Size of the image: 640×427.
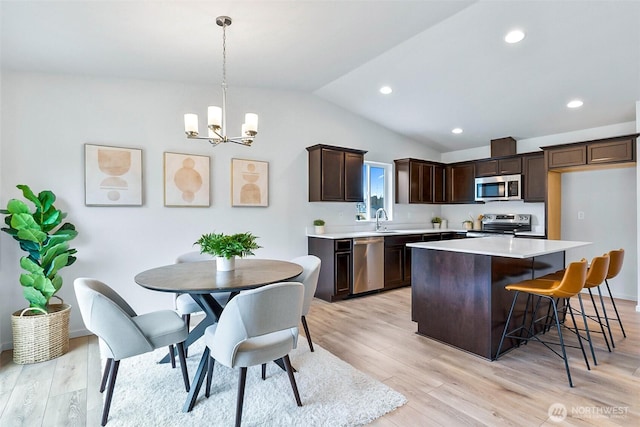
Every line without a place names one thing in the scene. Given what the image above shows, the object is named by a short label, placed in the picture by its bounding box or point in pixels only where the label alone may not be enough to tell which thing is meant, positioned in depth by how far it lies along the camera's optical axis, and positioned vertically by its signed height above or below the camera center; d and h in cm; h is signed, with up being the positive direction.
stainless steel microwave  526 +42
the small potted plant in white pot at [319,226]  486 -18
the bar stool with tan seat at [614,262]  300 -46
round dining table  199 -43
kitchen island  272 -64
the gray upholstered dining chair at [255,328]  177 -64
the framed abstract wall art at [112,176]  329 +41
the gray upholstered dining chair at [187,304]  281 -78
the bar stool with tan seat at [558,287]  238 -59
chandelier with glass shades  239 +69
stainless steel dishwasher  467 -74
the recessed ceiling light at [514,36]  308 +169
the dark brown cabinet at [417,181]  580 +59
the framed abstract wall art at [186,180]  372 +40
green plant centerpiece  238 -24
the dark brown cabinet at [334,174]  467 +59
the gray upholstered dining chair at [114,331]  187 -72
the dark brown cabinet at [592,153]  404 +79
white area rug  194 -121
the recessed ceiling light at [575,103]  410 +139
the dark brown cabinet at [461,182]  598 +58
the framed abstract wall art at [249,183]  418 +41
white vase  244 -37
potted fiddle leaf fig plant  268 -50
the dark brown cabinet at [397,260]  506 -75
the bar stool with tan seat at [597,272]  274 -50
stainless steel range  540 -20
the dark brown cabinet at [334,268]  450 -76
